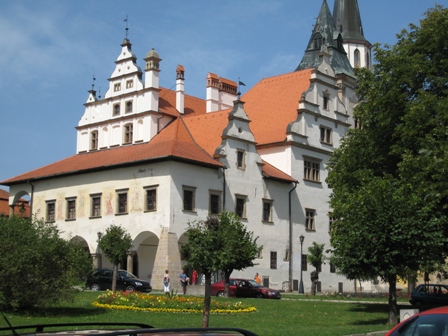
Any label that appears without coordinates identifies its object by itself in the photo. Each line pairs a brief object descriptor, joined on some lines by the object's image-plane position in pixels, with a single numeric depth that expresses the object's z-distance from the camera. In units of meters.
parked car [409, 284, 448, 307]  32.94
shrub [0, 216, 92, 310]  22.58
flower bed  26.08
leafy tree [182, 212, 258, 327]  21.12
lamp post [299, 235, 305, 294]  46.25
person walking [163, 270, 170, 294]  39.22
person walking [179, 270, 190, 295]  38.78
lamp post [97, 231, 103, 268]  45.47
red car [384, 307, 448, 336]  9.54
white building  43.38
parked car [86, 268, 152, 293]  37.69
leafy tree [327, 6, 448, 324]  22.81
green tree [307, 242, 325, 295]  45.50
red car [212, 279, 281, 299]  37.59
